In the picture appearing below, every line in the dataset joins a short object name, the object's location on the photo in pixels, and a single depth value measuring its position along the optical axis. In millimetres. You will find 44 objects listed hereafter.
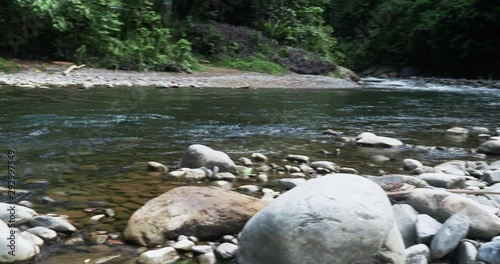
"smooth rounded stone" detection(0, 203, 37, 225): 2861
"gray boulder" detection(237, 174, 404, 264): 2449
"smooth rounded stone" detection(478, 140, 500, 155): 6152
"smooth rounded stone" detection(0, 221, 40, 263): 2426
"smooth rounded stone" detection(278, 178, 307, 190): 4073
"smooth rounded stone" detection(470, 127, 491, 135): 7887
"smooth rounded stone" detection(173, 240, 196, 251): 2807
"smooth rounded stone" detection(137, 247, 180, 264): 2607
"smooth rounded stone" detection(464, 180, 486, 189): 4207
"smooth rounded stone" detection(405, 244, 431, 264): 2652
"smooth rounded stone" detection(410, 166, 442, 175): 4805
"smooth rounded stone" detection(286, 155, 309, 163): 5258
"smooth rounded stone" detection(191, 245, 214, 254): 2787
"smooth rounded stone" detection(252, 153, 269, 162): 5229
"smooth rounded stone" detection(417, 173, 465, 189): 4059
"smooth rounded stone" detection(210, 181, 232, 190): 4145
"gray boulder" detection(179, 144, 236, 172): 4613
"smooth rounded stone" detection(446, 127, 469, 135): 7746
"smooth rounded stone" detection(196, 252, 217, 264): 2688
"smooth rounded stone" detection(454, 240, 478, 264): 2655
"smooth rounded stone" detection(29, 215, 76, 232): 2904
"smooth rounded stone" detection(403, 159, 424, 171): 5020
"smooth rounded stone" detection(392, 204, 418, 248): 2936
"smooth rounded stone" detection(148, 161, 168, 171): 4598
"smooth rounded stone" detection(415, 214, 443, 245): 2869
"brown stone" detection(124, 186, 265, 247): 2930
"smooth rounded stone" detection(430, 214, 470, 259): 2730
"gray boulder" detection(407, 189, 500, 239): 2914
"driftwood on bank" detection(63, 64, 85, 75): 13930
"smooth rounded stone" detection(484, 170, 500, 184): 4379
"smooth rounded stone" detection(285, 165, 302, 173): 4784
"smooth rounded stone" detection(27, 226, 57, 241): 2773
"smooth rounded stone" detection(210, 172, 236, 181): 4352
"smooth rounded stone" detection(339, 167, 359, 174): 4809
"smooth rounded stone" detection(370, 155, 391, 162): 5527
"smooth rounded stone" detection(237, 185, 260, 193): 4022
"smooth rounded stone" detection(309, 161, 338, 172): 4871
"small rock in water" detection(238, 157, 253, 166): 5000
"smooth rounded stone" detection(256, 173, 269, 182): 4391
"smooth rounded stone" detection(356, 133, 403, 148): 6383
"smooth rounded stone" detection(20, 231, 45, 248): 2641
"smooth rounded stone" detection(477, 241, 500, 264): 2604
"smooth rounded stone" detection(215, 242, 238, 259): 2748
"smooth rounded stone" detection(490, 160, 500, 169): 5094
